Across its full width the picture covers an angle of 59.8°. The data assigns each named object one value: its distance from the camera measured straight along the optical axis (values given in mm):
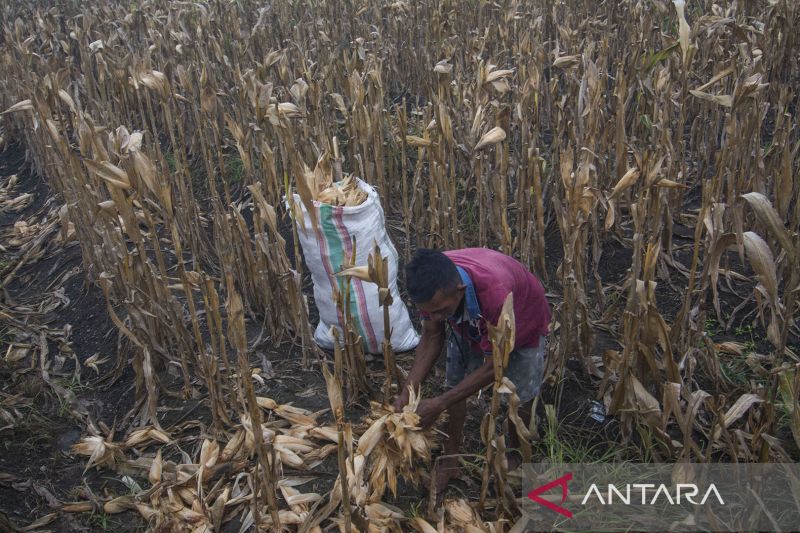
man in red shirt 2090
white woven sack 2994
